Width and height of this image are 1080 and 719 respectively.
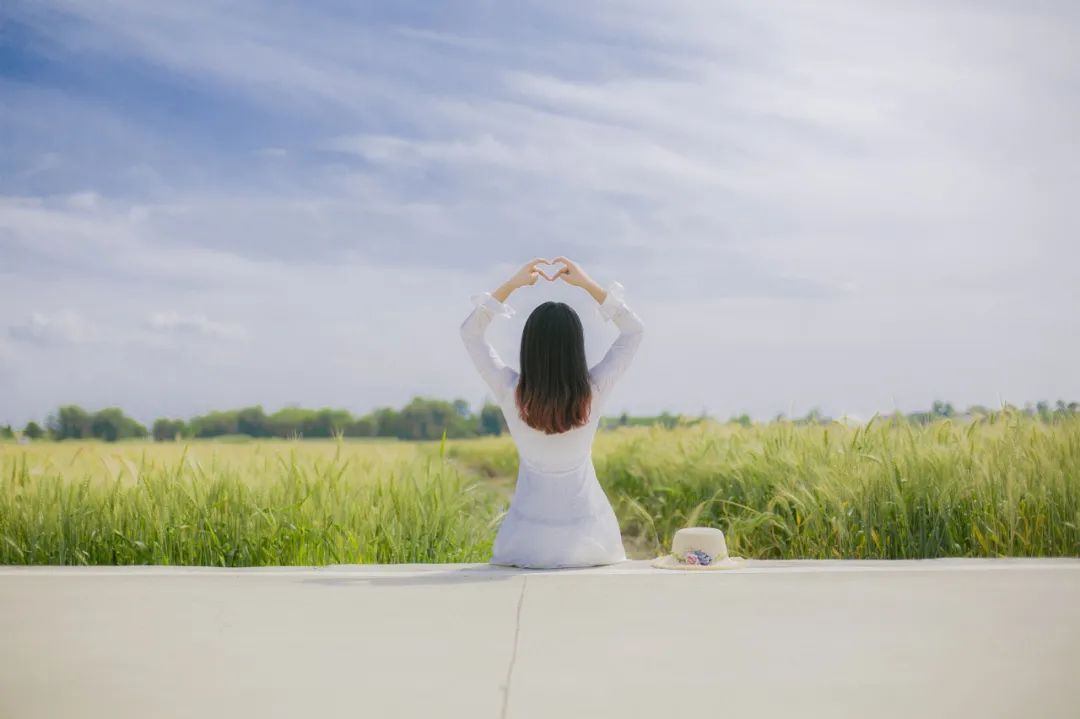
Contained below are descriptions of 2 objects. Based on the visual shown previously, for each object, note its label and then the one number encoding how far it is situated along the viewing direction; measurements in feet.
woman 10.73
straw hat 10.91
